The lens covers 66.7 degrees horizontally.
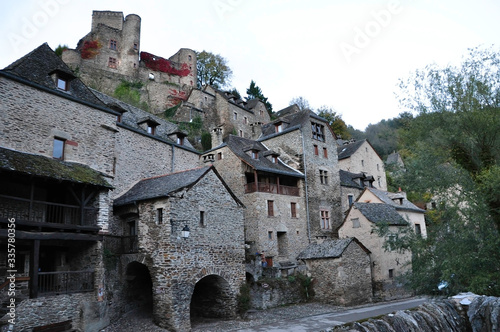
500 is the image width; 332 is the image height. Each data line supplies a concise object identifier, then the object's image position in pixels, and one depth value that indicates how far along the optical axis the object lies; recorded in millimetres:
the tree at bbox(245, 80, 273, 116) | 55975
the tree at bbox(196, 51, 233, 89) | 54844
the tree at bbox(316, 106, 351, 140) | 51500
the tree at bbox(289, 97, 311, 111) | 59562
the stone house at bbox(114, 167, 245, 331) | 14617
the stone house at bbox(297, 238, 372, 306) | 20469
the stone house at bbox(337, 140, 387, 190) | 36869
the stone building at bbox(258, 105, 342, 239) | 26984
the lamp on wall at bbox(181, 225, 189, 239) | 15182
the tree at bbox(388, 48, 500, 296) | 13133
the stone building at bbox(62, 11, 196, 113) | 41938
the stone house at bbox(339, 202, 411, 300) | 23641
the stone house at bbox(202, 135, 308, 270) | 23469
